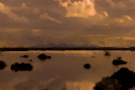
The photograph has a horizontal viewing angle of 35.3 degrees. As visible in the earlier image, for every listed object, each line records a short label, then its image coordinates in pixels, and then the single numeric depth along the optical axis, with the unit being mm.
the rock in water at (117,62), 71600
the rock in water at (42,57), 102356
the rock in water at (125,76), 33050
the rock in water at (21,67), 53997
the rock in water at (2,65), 58694
